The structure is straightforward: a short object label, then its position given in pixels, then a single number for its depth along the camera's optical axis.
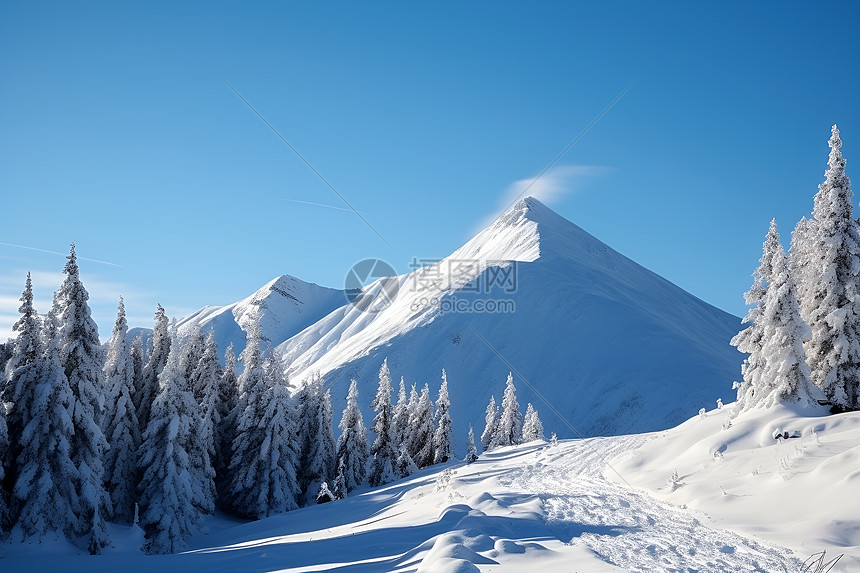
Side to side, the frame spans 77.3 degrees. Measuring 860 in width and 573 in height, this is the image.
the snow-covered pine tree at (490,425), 62.56
